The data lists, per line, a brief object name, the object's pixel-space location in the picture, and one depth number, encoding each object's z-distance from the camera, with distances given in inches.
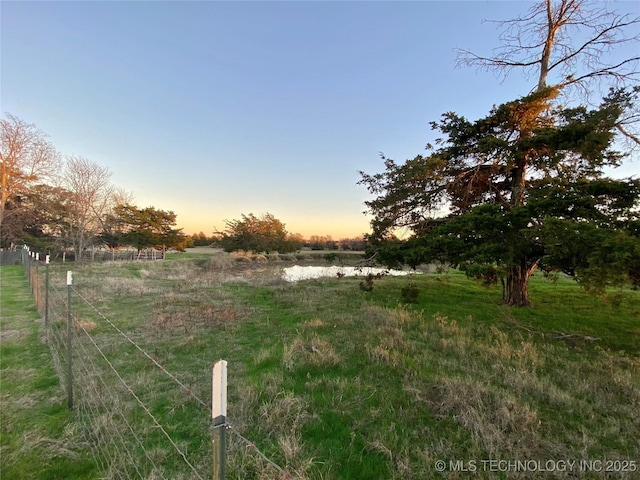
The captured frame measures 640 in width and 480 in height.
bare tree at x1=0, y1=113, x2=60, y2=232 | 946.7
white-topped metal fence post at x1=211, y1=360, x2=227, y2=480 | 51.5
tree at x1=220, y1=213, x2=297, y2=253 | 1803.6
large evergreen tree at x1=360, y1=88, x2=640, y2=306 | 231.3
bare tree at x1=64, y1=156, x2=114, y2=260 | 1082.1
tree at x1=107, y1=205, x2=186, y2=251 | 1318.9
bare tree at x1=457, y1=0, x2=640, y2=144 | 370.0
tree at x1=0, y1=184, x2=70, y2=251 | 1059.3
